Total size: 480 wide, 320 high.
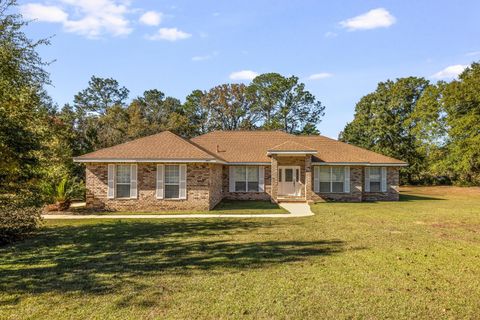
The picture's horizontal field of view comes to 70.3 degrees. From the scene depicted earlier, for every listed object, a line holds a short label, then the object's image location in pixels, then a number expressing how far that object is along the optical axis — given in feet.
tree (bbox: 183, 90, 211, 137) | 169.27
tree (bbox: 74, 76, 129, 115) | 175.22
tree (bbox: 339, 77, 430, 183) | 134.82
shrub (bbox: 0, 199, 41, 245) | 33.27
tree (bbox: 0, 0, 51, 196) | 31.63
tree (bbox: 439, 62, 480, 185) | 113.09
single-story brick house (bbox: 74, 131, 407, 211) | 58.54
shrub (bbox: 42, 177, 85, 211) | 57.11
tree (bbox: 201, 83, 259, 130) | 170.19
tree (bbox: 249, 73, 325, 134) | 168.96
